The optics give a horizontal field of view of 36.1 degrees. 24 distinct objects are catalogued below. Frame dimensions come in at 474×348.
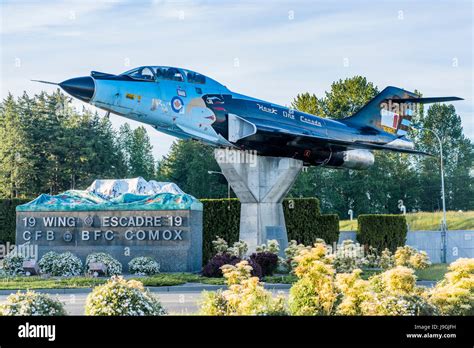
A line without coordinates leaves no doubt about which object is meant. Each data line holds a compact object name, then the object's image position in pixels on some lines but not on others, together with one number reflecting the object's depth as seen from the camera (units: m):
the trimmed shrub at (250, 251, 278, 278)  27.55
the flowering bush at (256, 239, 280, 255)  28.77
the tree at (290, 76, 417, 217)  56.47
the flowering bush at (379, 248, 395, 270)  32.31
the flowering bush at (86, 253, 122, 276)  27.47
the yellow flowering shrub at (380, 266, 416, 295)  13.09
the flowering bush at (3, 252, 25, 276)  28.42
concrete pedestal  28.97
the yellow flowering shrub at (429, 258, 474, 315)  12.94
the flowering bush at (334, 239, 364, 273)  27.76
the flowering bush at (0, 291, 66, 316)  10.84
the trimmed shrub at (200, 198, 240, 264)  36.25
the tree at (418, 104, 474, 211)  54.91
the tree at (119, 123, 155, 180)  66.38
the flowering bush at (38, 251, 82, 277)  27.66
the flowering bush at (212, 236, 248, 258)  29.16
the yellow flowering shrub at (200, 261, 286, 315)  11.48
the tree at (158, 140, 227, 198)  62.44
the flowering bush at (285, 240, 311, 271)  29.04
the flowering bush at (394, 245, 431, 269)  32.06
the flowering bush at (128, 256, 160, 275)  27.81
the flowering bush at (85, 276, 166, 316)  11.16
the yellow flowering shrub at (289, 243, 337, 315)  12.66
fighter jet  22.20
